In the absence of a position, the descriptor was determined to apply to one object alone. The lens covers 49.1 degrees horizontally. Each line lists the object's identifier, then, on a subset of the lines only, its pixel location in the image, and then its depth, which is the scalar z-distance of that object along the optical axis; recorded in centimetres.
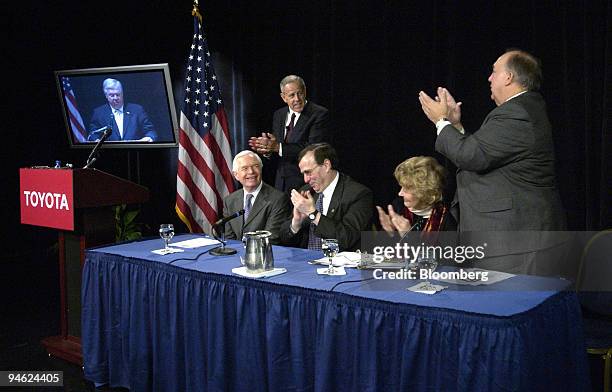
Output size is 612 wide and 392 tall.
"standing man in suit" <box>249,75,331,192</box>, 456
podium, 355
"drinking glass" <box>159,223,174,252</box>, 338
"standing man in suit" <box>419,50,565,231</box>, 275
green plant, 616
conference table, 212
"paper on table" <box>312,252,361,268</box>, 288
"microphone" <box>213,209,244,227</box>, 317
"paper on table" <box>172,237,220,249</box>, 349
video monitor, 521
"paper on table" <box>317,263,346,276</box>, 269
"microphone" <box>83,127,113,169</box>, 367
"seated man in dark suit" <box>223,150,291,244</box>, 383
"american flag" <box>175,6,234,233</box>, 472
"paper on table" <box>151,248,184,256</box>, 329
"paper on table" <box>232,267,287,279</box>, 270
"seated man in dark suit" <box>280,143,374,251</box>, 342
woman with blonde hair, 297
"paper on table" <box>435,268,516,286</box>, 247
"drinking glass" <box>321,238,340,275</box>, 271
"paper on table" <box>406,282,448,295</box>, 237
